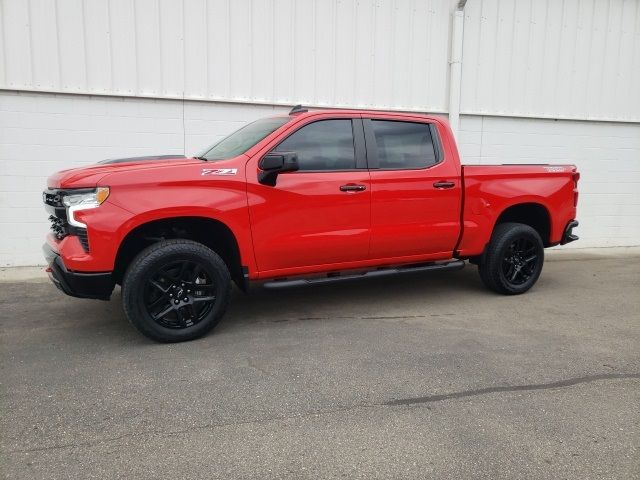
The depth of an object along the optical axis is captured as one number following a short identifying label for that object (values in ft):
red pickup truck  13.50
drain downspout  28.25
